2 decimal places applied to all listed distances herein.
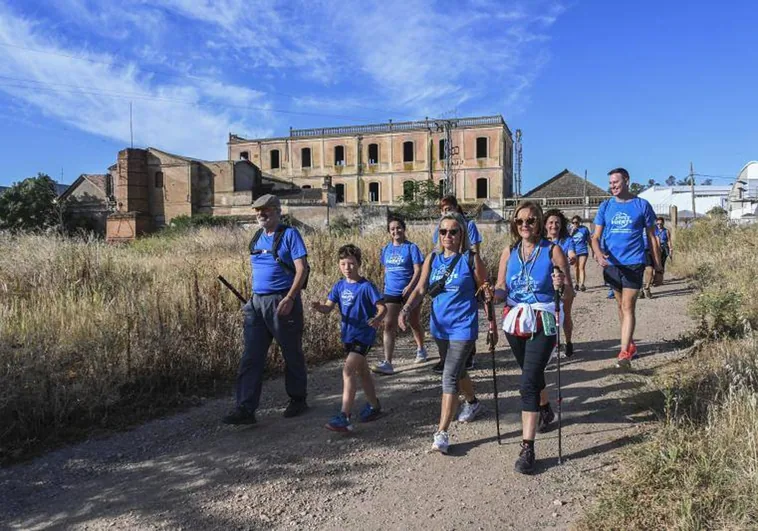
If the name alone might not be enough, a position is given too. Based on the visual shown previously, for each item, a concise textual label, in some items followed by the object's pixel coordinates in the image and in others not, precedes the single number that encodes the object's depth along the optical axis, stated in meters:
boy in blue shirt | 4.64
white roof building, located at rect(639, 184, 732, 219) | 53.50
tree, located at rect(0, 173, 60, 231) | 47.62
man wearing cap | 4.88
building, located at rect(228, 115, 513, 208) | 58.75
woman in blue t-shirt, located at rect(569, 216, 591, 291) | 12.65
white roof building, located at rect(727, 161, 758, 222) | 36.12
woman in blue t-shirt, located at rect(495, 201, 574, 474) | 3.81
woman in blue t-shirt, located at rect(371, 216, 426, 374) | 6.54
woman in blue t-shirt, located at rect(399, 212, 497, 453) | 4.12
